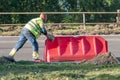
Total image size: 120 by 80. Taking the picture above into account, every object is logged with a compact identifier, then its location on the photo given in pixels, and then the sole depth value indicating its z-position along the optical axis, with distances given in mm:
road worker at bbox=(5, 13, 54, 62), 17547
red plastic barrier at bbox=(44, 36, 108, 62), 17484
